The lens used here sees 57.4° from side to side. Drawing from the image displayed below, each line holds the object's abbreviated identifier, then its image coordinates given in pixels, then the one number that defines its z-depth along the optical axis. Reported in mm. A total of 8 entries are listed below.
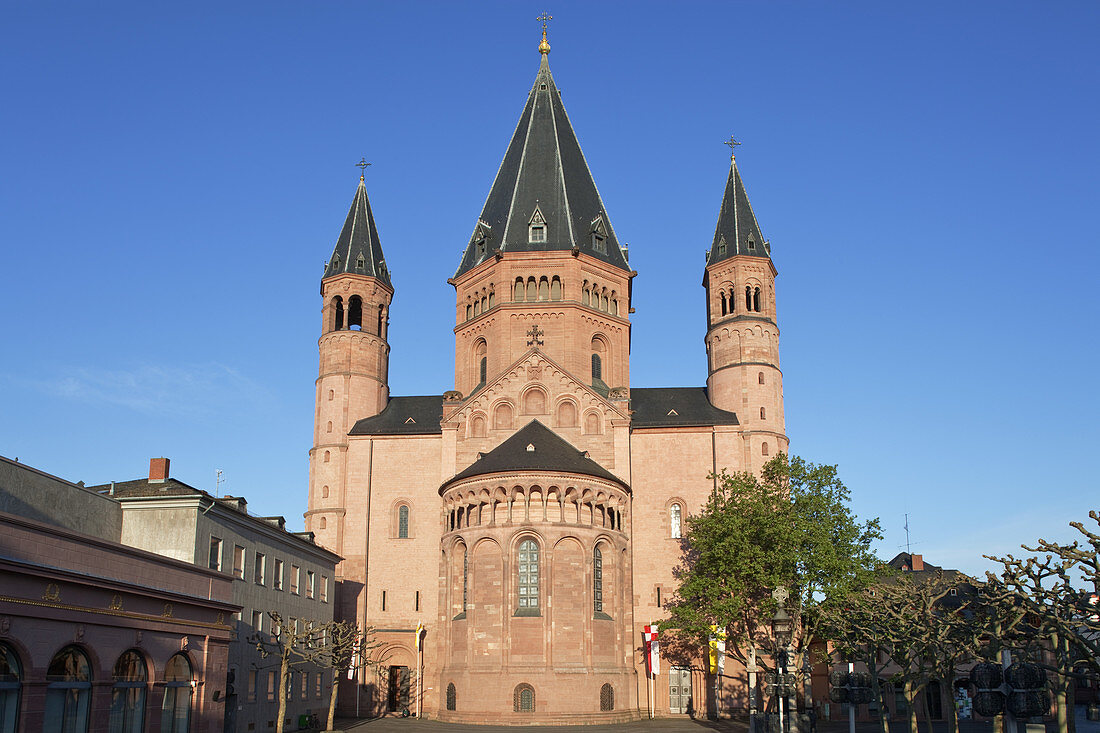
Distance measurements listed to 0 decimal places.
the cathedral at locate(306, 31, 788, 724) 51125
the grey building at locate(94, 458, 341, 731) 37094
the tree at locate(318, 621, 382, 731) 45531
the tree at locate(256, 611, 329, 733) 39281
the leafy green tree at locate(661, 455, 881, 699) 48031
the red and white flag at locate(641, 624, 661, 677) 53616
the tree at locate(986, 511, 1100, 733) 24828
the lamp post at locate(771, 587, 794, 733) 24672
